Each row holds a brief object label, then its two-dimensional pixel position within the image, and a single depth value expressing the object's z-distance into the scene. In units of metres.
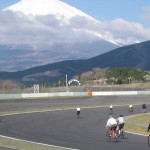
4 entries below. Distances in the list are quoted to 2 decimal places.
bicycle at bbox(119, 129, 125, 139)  32.65
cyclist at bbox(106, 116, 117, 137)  30.85
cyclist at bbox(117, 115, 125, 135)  31.78
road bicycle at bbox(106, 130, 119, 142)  31.38
